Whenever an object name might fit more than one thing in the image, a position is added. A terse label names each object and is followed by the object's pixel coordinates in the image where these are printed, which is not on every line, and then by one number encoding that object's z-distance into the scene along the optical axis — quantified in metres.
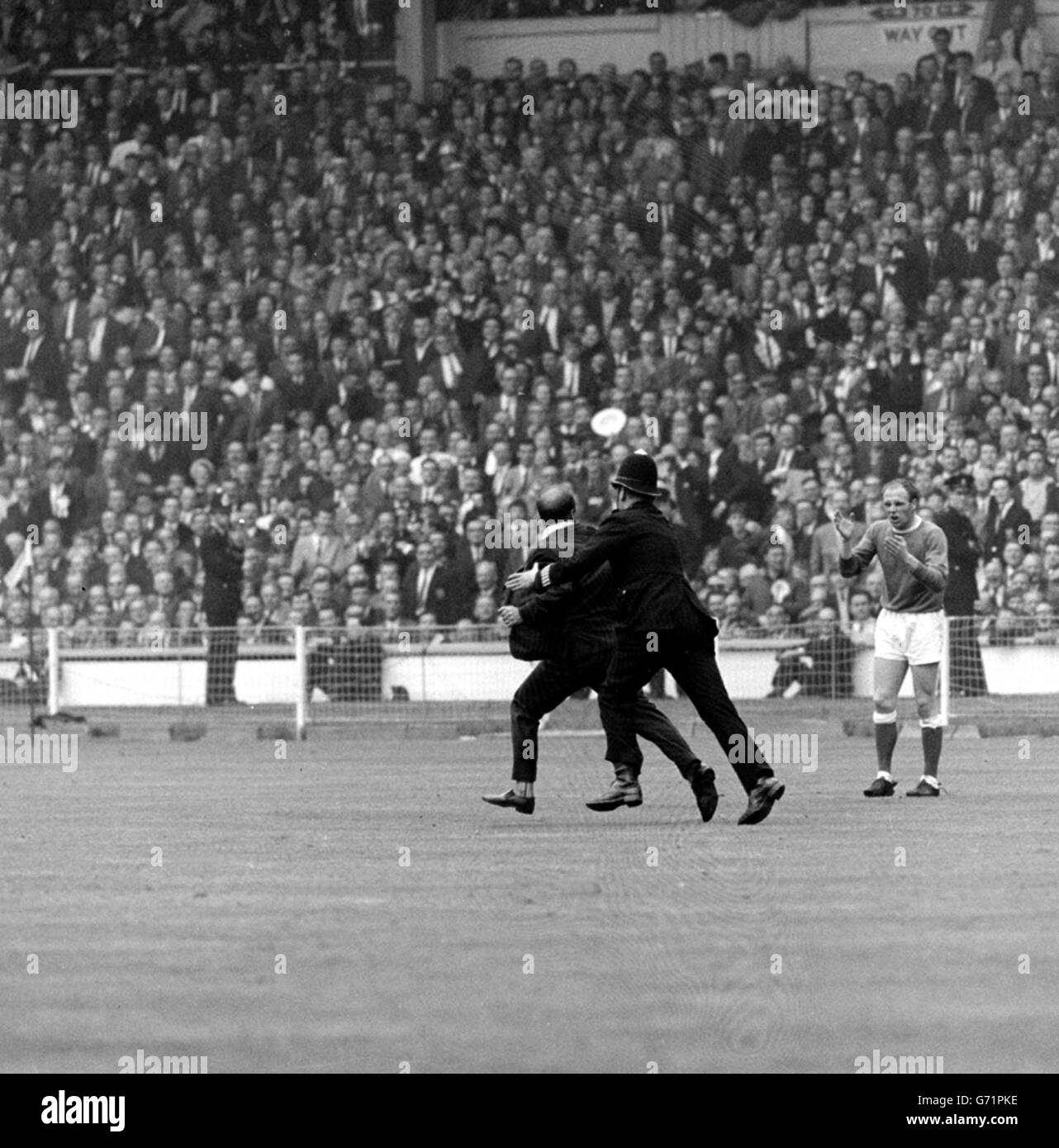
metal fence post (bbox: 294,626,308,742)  26.30
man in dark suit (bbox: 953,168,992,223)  30.02
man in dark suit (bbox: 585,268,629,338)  30.26
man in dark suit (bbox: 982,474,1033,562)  26.50
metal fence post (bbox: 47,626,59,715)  27.53
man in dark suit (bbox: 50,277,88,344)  32.78
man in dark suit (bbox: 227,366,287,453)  30.84
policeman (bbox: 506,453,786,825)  13.70
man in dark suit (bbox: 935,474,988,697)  25.97
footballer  16.11
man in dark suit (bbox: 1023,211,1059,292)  29.47
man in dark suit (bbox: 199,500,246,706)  28.44
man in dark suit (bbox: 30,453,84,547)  31.12
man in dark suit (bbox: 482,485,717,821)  14.35
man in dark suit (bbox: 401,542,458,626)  27.03
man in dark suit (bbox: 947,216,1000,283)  29.47
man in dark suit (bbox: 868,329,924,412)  28.53
